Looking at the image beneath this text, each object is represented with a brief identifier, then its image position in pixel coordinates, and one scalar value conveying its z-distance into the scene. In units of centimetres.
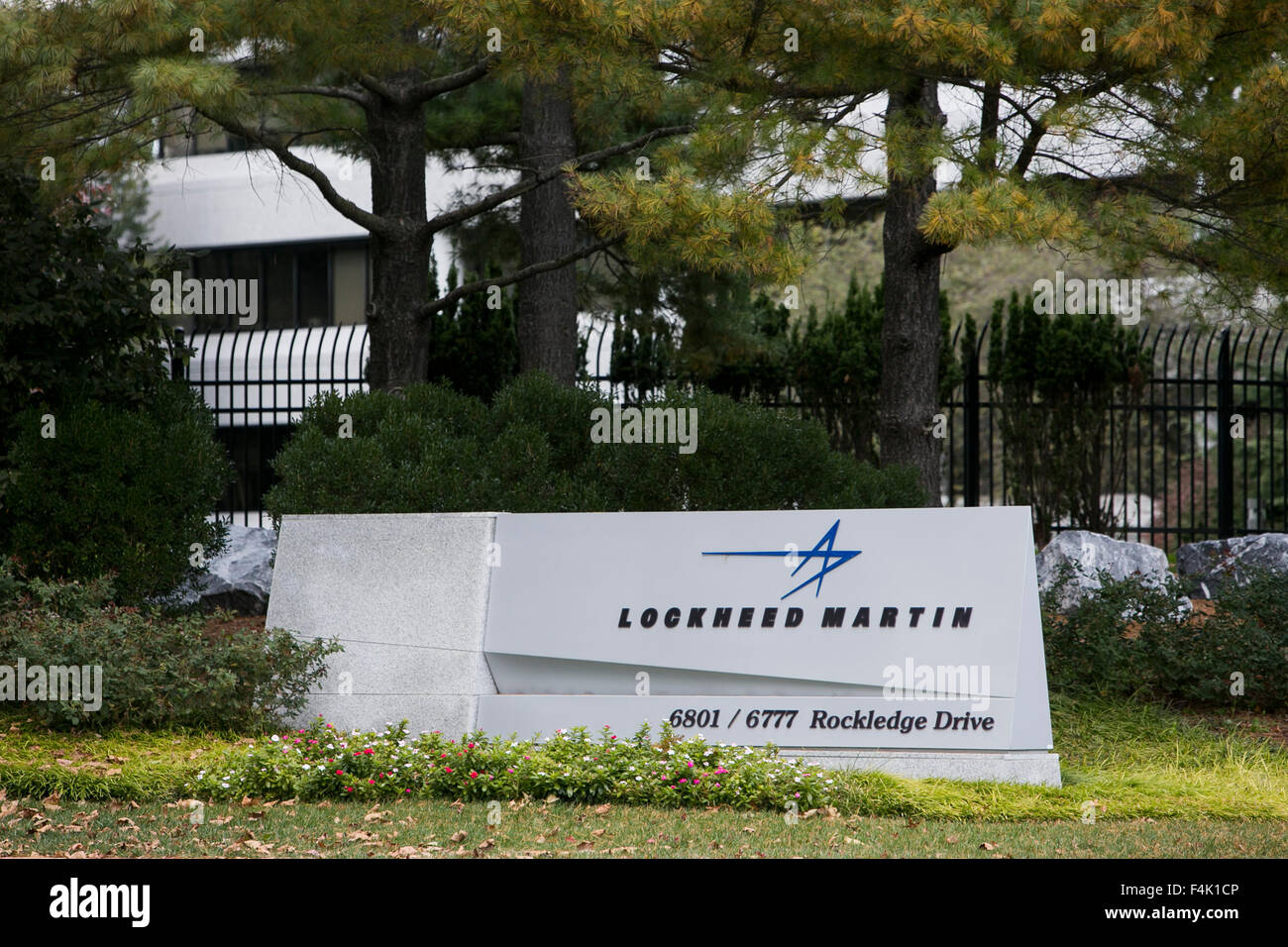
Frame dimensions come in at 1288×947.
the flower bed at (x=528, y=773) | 1277
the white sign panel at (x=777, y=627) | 1366
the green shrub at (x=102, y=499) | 1944
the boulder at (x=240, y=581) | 2381
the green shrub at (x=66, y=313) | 2005
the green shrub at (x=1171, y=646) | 1714
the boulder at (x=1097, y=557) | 2233
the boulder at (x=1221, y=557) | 2281
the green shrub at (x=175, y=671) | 1498
